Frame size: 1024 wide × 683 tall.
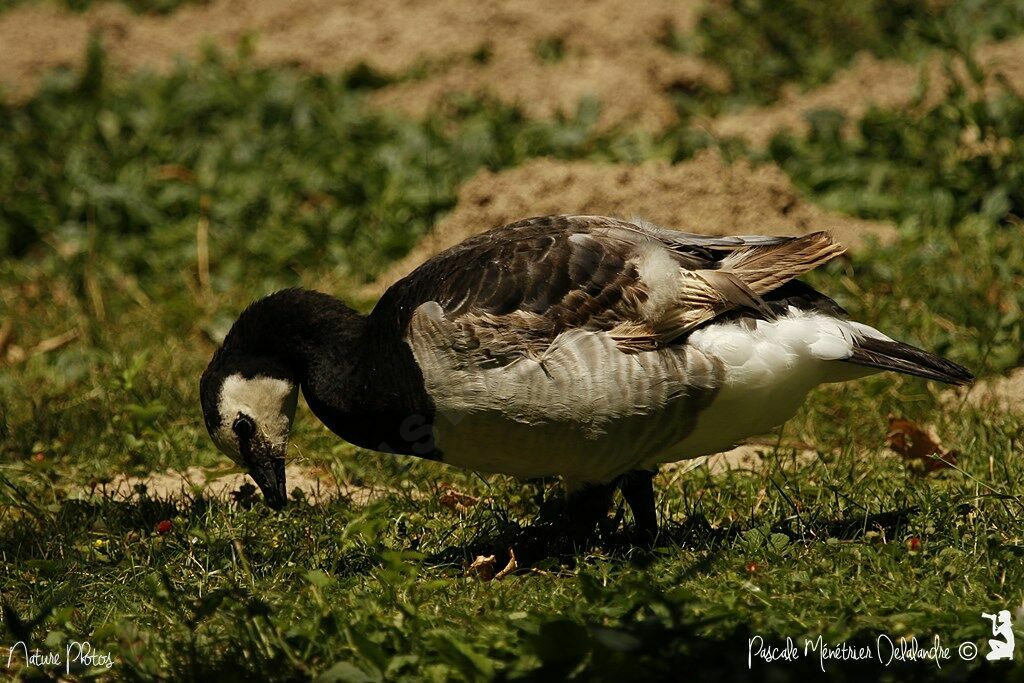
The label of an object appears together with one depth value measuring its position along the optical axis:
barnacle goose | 9.84
